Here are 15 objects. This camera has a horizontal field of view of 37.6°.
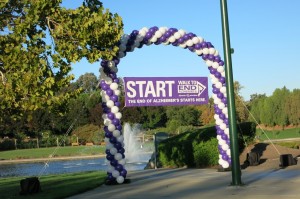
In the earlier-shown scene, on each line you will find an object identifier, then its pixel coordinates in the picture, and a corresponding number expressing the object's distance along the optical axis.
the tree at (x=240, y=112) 56.41
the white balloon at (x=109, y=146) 13.66
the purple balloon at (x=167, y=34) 14.96
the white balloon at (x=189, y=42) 15.38
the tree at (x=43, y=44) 9.44
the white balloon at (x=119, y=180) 13.50
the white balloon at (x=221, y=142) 15.48
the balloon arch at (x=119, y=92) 13.66
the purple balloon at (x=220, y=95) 15.68
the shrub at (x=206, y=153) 18.02
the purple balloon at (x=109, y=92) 13.85
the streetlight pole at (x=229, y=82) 11.40
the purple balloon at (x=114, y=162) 13.61
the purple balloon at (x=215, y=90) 15.71
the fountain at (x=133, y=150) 31.86
